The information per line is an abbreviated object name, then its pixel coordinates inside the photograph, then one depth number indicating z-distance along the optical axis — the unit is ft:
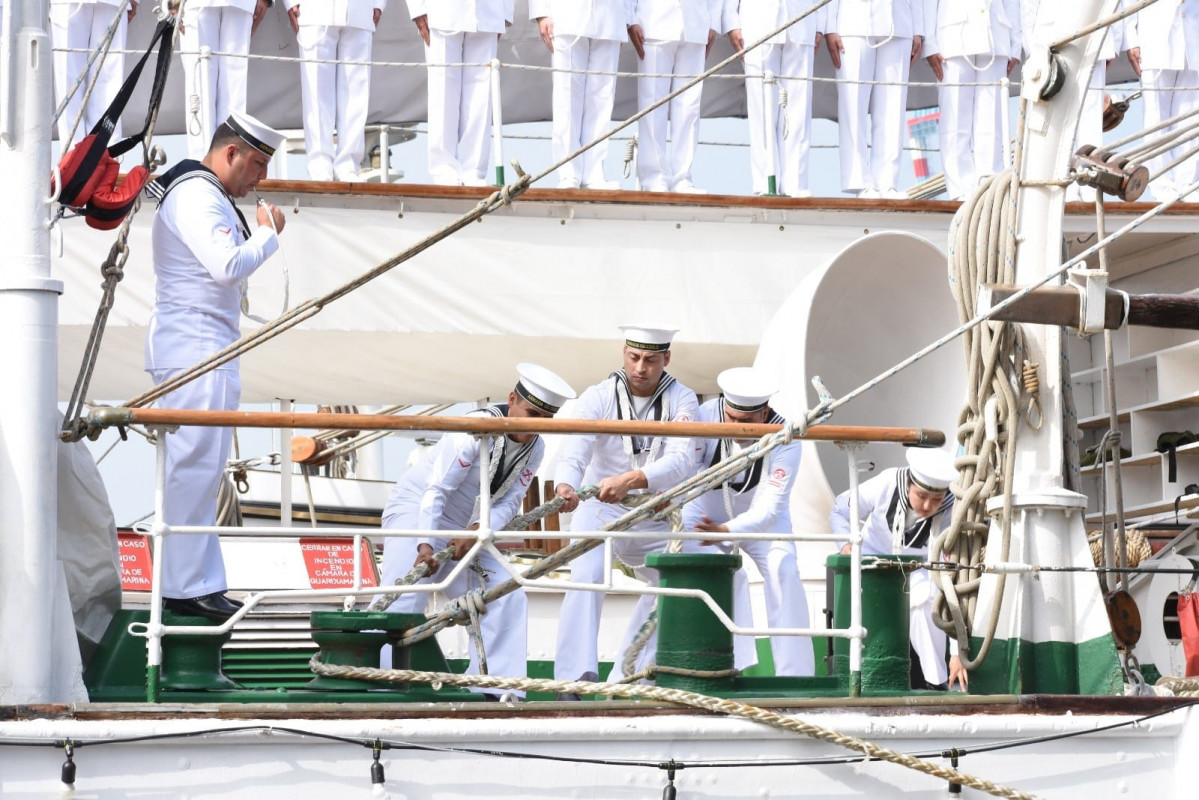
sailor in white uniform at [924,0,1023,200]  71.46
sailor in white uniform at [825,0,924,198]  70.44
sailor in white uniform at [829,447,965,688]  47.96
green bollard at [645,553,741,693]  31.81
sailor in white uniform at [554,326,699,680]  42.80
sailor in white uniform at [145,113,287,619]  33.60
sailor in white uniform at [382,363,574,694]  41.96
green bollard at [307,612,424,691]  31.12
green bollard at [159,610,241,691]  30.19
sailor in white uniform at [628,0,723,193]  67.67
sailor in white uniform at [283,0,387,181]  63.93
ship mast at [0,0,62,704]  28.07
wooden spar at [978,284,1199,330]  32.65
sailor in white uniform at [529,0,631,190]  66.18
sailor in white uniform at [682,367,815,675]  45.47
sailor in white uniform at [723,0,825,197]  68.44
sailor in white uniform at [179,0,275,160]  62.49
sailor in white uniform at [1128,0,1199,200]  72.59
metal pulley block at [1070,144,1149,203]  35.24
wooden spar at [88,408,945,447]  28.99
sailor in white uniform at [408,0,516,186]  65.16
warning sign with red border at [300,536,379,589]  53.93
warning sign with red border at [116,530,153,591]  51.65
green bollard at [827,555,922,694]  33.37
